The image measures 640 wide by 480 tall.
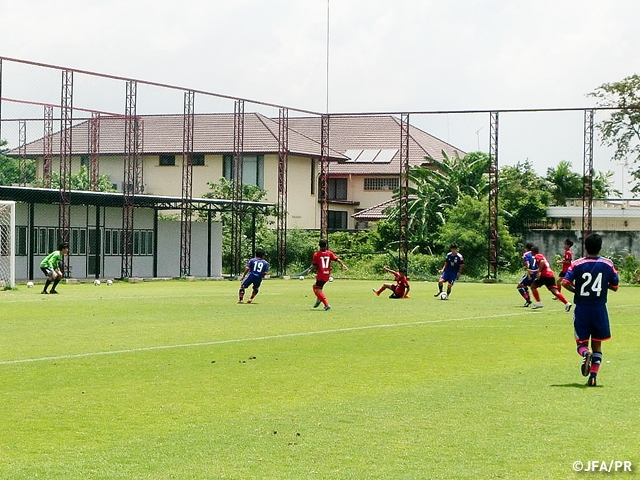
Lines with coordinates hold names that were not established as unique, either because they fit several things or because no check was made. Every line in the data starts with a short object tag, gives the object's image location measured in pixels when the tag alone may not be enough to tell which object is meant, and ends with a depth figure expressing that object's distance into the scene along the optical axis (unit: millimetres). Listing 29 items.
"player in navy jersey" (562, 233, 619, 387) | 13570
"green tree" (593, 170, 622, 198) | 80625
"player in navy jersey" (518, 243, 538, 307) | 29656
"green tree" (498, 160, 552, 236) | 61094
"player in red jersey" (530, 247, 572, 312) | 29500
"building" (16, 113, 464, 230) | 71250
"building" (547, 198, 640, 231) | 64250
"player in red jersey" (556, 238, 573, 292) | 32463
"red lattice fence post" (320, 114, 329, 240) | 54750
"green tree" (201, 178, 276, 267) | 59844
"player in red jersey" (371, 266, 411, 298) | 34394
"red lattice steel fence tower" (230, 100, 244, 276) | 53156
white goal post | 38156
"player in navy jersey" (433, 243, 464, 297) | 33688
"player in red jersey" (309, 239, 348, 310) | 28438
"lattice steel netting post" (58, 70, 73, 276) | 43684
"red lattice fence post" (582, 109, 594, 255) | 49156
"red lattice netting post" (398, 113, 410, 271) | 52844
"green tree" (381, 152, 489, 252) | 61562
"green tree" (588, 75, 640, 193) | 63188
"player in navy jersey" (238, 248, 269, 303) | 29953
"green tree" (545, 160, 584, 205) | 77938
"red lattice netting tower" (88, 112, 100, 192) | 55969
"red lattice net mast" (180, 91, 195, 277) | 50281
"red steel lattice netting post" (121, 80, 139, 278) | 47031
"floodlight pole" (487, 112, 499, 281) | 51125
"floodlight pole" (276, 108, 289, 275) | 53794
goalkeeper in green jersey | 35375
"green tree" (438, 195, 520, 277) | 54344
